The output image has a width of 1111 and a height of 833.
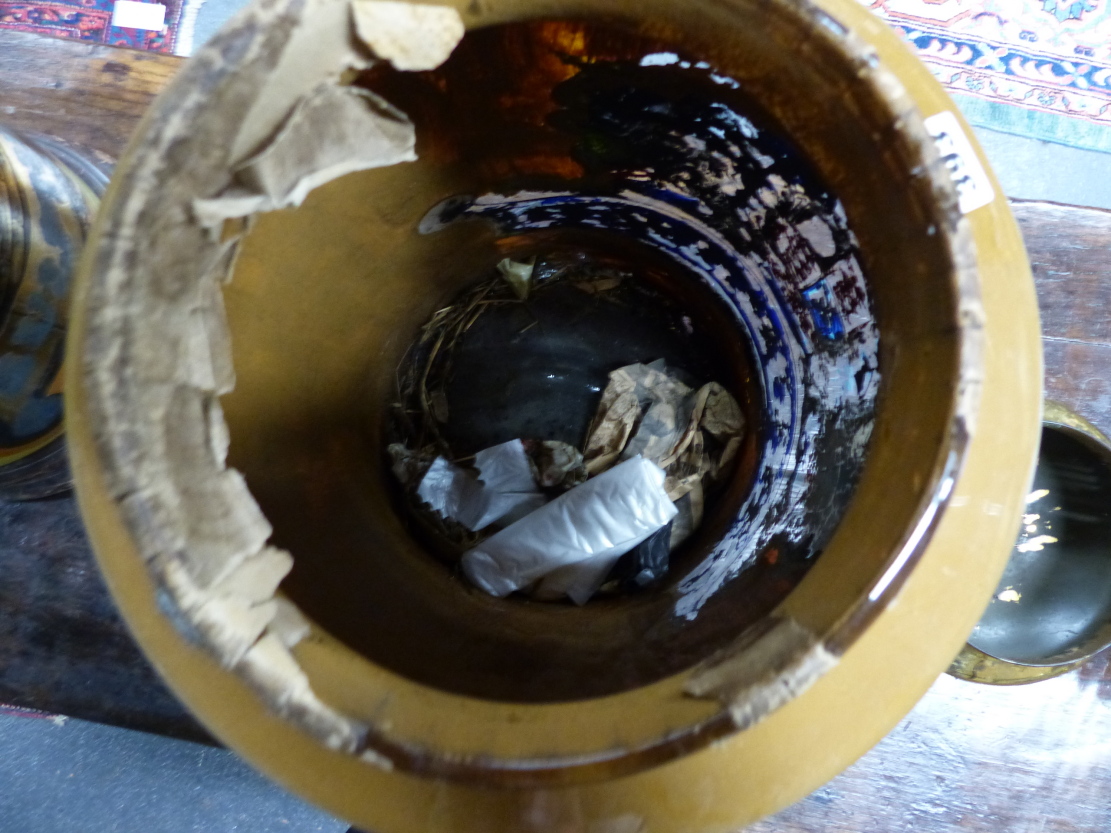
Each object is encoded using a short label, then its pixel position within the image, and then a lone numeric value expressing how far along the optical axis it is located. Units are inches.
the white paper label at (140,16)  34.0
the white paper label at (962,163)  12.0
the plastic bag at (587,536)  21.0
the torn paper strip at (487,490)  23.2
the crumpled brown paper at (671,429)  23.0
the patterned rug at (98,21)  33.6
